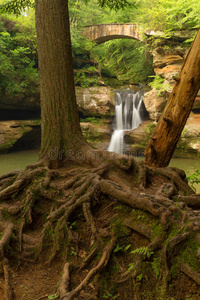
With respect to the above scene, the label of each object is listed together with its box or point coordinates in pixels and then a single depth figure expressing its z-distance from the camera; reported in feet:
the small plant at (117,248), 8.96
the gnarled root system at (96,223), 7.85
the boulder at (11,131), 46.19
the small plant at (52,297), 7.79
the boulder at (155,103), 49.90
